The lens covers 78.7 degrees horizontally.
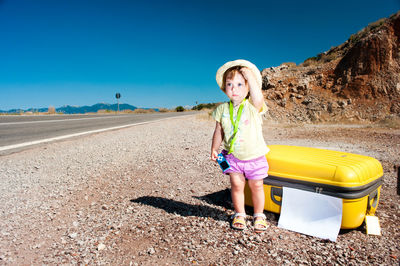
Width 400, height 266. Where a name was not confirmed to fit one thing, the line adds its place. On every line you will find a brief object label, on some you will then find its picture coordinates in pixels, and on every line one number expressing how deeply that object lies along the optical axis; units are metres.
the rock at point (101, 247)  1.97
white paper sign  2.14
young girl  2.24
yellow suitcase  2.09
